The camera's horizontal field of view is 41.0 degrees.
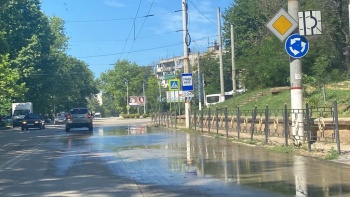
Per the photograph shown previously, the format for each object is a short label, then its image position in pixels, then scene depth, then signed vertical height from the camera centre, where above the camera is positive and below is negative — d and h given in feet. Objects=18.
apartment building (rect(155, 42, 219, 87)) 497.38 +59.10
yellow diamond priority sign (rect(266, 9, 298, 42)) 48.01 +9.25
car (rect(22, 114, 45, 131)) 150.34 -0.76
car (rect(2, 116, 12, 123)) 210.81 +0.45
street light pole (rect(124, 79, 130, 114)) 397.19 +26.80
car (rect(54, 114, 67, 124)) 246.27 -0.55
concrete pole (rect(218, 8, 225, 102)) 146.86 +22.03
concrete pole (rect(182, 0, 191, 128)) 99.81 +15.42
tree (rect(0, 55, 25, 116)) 154.30 +13.17
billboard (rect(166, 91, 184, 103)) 138.06 +6.27
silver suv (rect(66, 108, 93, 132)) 118.21 -0.13
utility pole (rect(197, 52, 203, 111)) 147.95 +9.85
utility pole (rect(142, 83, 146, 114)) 321.52 +9.46
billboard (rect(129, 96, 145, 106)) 325.01 +11.66
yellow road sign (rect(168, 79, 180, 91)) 109.40 +7.63
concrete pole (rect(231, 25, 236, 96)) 145.00 +14.88
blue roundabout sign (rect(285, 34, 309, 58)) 46.83 +6.94
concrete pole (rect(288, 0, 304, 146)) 47.91 +2.69
